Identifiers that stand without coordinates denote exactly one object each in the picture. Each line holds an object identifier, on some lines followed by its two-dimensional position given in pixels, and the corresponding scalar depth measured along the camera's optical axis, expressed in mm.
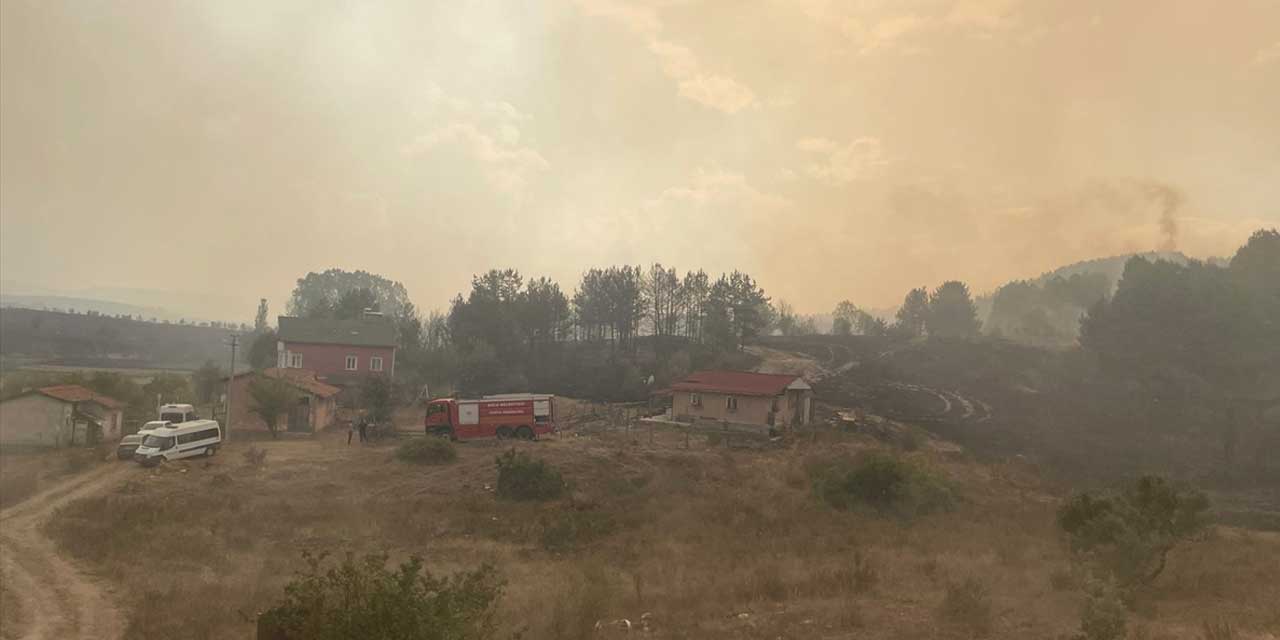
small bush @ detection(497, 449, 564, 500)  29500
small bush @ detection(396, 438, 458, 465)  35688
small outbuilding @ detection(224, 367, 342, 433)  47250
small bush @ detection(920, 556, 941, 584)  18172
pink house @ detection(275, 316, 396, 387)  66188
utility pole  40312
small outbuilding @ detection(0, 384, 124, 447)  38469
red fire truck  42406
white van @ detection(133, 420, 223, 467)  33688
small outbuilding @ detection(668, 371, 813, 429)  48094
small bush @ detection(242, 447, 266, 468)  34022
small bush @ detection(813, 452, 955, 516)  28359
